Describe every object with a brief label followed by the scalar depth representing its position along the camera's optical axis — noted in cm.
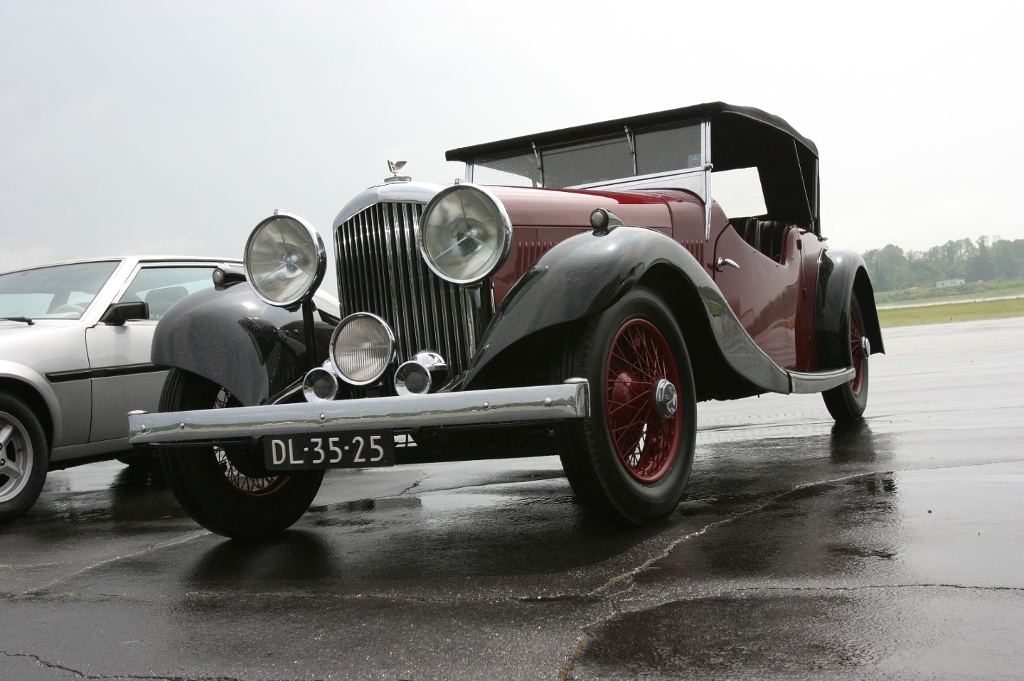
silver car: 516
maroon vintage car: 329
